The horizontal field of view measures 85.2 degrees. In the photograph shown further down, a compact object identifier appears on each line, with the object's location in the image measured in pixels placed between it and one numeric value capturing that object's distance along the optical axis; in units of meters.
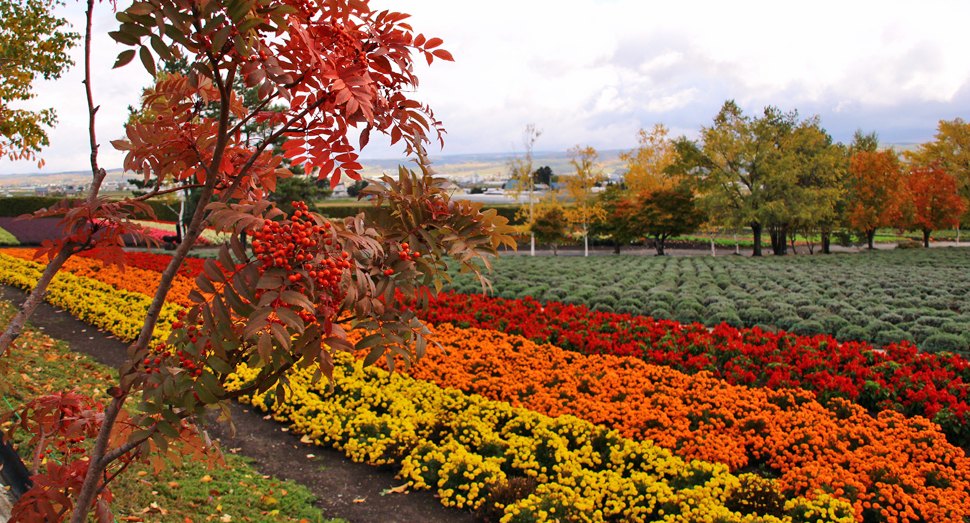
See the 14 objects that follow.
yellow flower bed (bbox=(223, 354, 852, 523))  3.39
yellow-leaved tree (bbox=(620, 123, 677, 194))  29.23
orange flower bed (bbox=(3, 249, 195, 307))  9.75
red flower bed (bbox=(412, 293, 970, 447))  5.11
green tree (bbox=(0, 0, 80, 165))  6.34
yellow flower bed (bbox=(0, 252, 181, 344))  7.65
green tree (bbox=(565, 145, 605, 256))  27.28
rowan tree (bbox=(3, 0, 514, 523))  1.36
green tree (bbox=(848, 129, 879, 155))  34.25
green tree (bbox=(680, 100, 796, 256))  23.58
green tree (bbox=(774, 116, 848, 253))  22.95
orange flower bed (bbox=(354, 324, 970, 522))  3.64
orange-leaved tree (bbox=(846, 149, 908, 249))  26.03
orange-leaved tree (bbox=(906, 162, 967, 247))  26.75
